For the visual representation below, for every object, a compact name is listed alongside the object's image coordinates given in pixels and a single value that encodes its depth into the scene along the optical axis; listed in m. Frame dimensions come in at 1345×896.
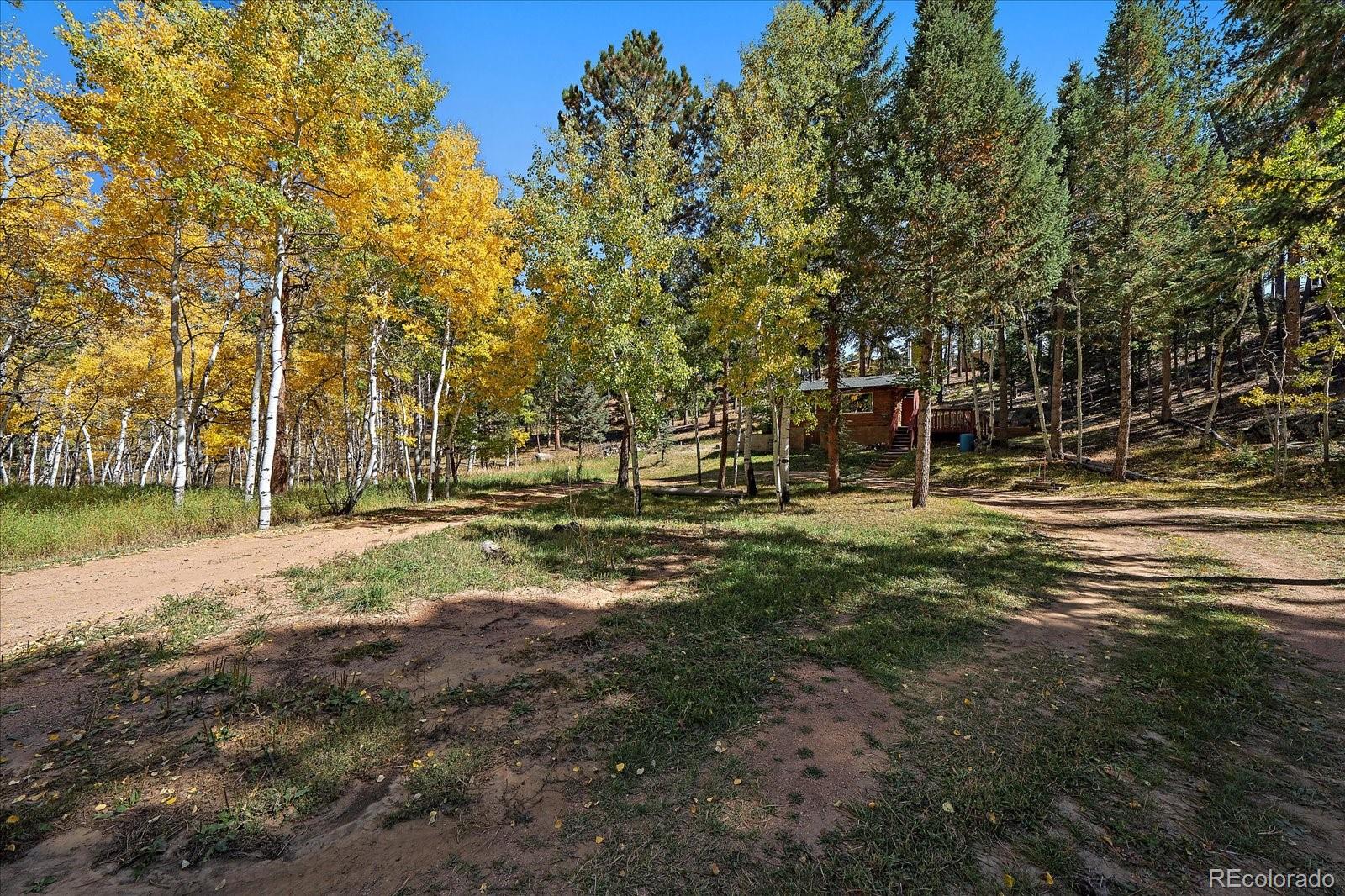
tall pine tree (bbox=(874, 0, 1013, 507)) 11.81
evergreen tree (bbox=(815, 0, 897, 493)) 13.45
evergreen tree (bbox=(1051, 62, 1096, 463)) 17.64
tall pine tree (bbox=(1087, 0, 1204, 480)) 15.08
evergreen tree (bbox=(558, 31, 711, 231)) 20.39
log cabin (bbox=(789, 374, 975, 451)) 26.47
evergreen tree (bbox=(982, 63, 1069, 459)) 13.03
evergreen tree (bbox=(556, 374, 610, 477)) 36.88
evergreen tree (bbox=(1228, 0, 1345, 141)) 5.12
